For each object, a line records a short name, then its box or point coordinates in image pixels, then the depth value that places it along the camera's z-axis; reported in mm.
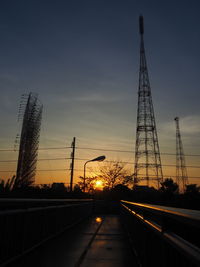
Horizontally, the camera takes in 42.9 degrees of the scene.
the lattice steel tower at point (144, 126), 29828
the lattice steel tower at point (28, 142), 45403
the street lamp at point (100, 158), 29158
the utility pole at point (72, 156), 29428
